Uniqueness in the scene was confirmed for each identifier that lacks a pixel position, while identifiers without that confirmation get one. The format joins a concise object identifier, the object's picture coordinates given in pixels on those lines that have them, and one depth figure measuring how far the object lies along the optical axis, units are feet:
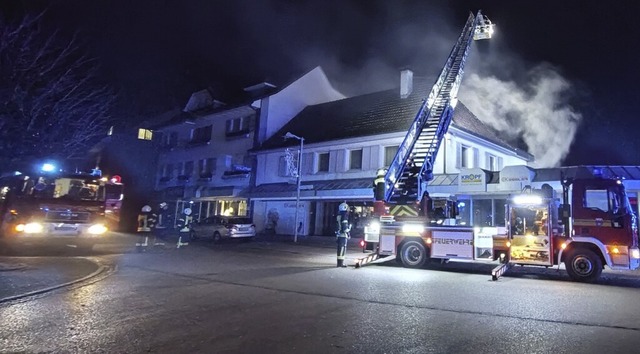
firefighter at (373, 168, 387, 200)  45.16
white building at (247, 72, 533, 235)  71.05
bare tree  41.78
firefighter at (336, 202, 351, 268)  40.93
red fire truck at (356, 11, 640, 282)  33.68
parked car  71.00
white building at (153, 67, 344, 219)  98.43
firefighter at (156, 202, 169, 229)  101.52
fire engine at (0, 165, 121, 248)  39.91
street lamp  76.63
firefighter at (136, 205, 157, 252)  51.39
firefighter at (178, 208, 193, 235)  57.21
